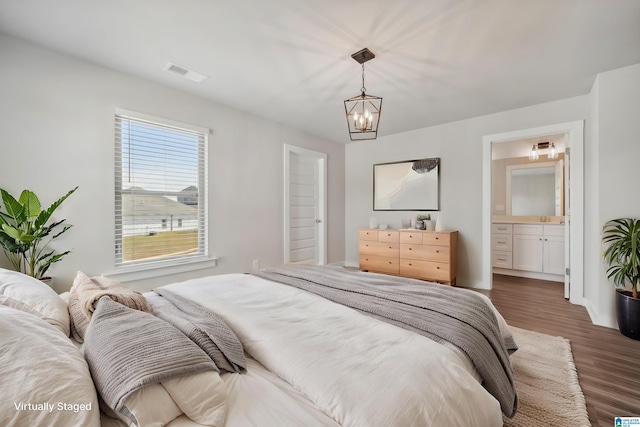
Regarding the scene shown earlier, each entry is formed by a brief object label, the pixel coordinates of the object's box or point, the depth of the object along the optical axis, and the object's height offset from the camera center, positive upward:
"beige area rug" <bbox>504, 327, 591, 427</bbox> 1.52 -1.14
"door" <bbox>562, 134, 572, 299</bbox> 3.53 -0.15
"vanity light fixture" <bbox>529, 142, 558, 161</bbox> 4.80 +1.11
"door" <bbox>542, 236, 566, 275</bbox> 4.49 -0.72
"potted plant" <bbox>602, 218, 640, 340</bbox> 2.45 -0.51
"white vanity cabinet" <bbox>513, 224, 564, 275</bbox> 4.53 -0.62
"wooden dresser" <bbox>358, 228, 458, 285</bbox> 4.02 -0.66
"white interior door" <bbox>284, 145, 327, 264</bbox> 4.52 +0.10
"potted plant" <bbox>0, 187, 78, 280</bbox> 2.04 -0.14
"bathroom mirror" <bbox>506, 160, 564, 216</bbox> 5.03 +0.43
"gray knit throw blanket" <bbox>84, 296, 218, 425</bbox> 0.76 -0.44
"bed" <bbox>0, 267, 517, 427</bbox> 0.70 -0.55
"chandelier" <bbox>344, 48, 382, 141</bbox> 2.28 +0.81
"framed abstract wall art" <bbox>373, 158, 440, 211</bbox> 4.58 +0.47
